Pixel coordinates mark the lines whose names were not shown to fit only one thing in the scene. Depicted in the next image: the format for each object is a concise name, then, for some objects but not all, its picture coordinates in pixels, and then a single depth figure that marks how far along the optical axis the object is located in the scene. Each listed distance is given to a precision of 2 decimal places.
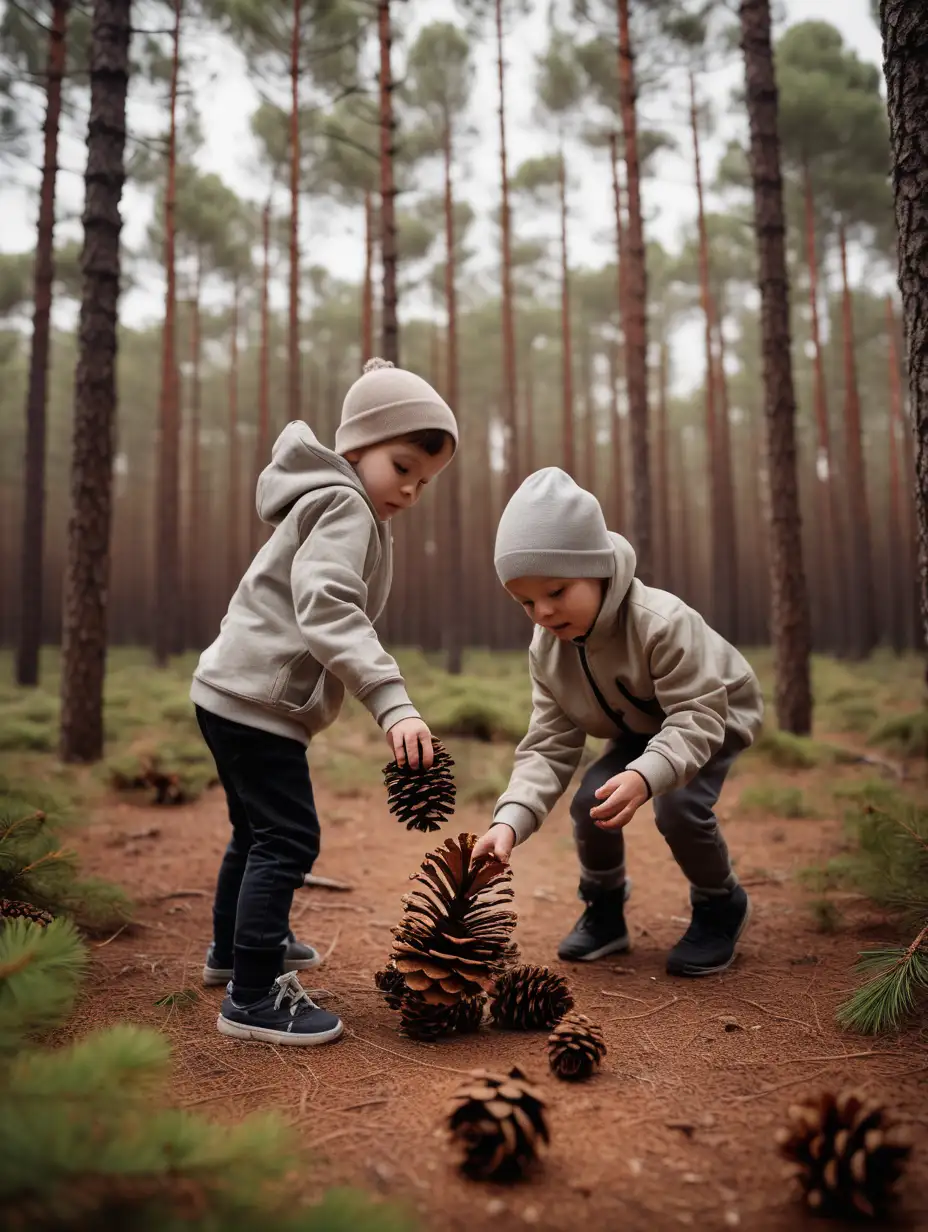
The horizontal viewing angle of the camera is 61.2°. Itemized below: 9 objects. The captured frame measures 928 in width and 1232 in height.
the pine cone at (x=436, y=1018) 2.09
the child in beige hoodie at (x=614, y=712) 2.27
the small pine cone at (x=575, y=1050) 1.80
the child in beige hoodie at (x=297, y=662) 2.11
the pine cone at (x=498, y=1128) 1.38
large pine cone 2.08
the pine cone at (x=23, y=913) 2.23
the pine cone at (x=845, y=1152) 1.26
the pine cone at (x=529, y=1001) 2.15
